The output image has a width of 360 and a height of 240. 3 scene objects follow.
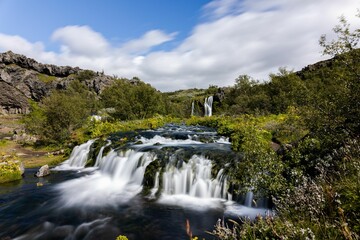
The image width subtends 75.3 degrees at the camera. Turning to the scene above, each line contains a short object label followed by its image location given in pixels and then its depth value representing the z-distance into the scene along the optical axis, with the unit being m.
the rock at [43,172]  17.47
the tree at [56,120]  29.34
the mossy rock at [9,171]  16.53
